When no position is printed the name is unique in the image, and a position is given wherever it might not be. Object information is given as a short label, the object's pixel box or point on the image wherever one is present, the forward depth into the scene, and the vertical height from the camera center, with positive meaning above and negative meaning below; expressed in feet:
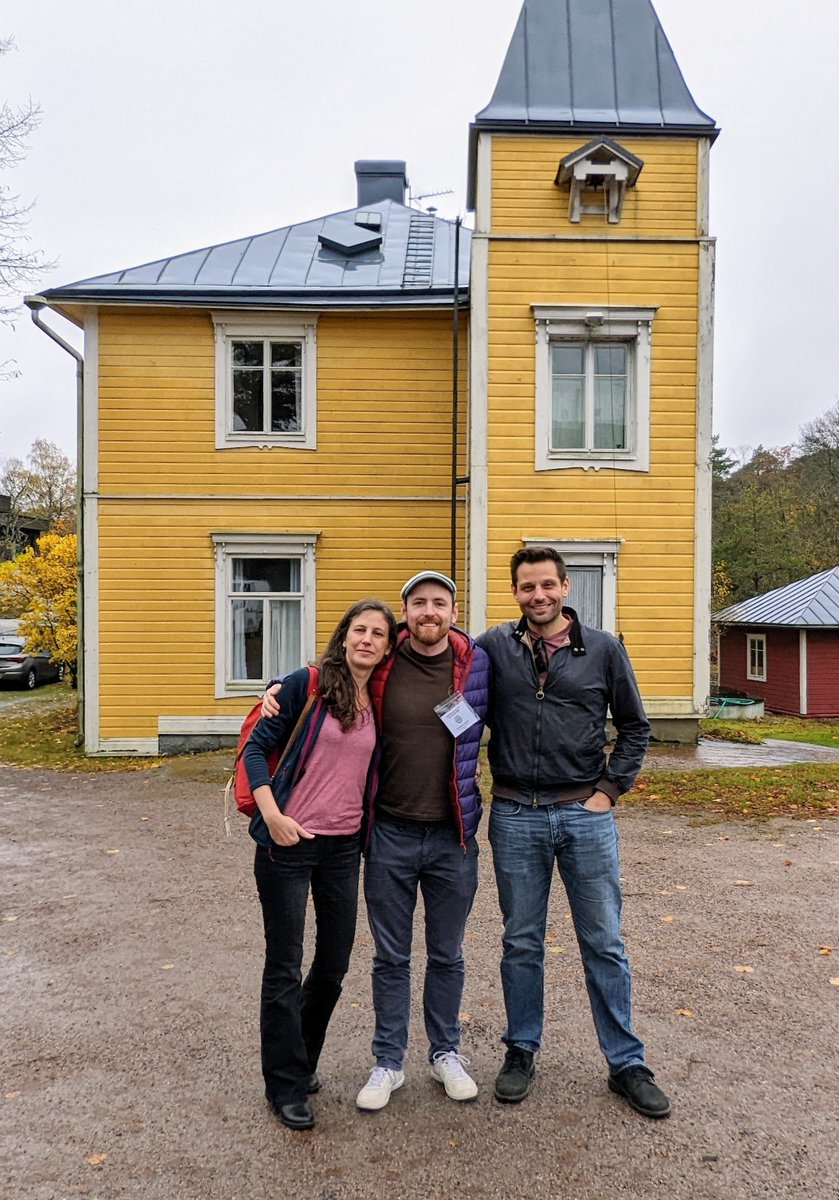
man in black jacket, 10.74 -2.52
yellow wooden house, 37.68 +8.14
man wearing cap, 10.49 -2.78
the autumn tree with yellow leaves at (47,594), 66.54 -0.10
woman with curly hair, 10.13 -2.71
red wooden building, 77.25 -4.38
